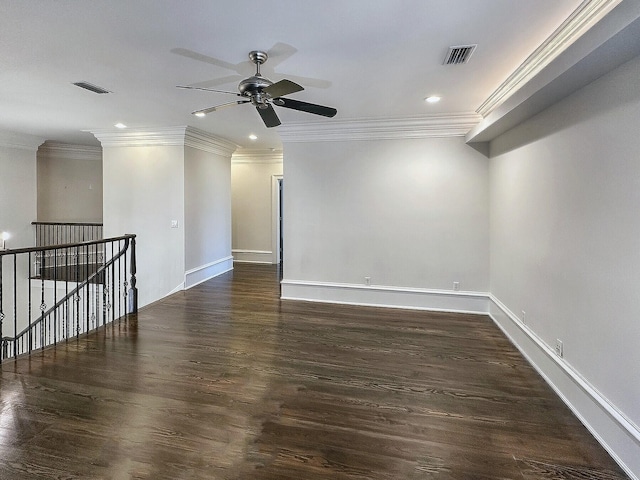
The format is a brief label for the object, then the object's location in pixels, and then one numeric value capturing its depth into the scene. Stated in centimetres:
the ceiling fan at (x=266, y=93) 258
